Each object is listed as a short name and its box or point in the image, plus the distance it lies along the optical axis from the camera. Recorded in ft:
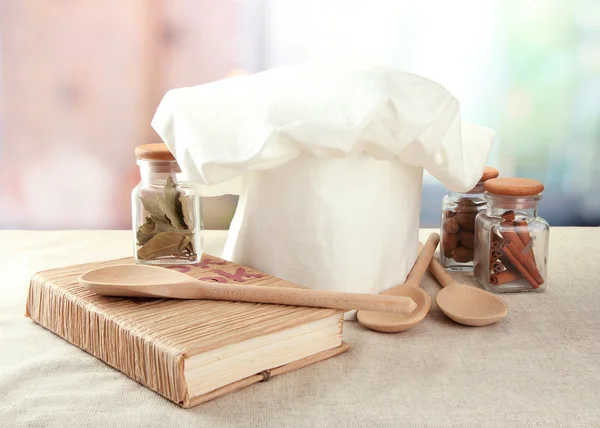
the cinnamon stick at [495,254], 2.56
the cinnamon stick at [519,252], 2.52
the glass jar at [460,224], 2.82
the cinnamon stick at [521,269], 2.56
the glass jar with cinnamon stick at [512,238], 2.54
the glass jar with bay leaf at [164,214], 2.45
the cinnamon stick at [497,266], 2.58
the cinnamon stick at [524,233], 2.53
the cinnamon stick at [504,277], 2.59
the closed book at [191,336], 1.79
